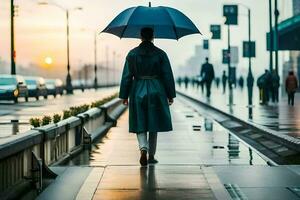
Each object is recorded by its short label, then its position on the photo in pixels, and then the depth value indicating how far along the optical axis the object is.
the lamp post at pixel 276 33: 41.88
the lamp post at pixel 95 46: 119.78
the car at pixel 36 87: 56.84
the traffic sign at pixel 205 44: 85.86
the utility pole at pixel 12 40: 56.75
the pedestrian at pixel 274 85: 40.56
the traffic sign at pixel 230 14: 49.08
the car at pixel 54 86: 66.38
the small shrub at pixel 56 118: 13.64
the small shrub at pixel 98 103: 23.23
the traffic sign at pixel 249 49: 54.38
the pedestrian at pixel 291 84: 37.69
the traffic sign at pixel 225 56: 58.12
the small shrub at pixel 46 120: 12.54
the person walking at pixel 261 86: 38.81
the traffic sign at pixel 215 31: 66.94
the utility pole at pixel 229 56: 53.61
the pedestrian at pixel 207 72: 45.10
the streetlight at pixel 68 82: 80.94
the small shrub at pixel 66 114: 15.56
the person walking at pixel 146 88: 10.82
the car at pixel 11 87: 45.31
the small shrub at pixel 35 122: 12.03
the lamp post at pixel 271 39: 42.06
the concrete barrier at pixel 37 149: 8.46
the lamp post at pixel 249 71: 41.28
